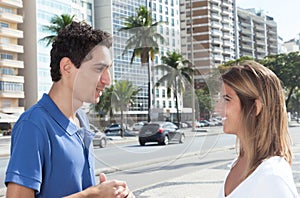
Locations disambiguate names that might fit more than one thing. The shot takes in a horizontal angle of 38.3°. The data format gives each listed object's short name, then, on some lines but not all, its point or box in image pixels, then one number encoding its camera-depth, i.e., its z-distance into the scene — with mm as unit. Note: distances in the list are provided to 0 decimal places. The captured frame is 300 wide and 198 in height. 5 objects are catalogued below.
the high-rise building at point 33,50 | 27328
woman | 963
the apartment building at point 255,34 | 40169
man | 869
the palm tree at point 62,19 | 13617
